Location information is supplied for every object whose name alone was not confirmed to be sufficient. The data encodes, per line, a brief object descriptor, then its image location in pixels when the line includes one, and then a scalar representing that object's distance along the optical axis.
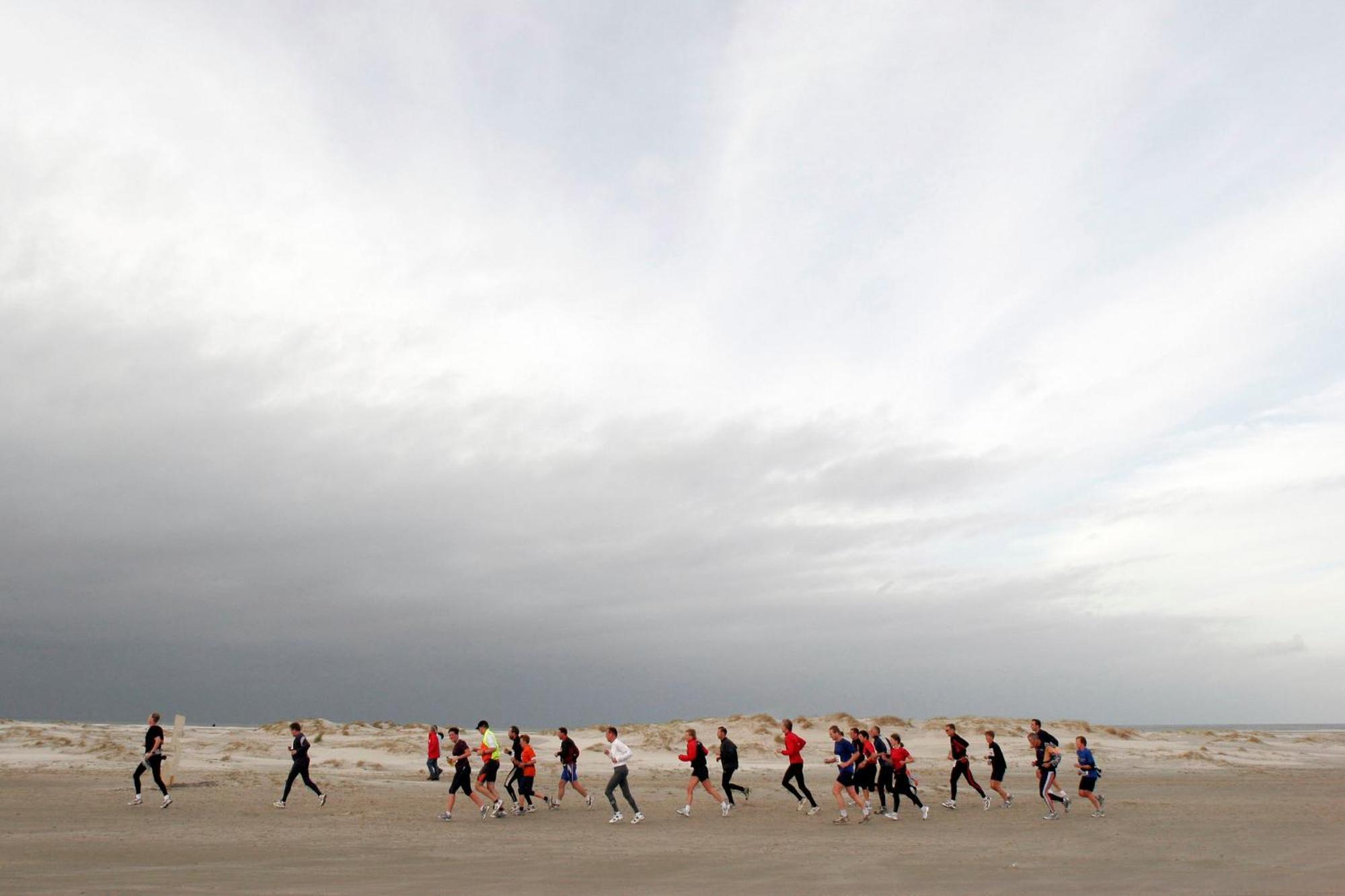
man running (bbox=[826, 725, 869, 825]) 19.86
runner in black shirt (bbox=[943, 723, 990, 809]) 21.05
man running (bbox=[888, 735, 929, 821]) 20.94
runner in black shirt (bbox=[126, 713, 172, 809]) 20.72
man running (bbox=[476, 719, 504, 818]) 20.48
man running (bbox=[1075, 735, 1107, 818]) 20.20
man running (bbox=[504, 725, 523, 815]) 21.25
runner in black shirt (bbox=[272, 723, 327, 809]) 20.88
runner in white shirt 19.80
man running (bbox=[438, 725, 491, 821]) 19.92
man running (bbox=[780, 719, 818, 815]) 20.78
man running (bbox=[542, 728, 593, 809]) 21.72
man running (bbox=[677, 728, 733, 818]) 21.03
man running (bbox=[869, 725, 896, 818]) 20.95
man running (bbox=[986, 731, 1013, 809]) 21.06
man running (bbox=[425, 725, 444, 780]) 26.20
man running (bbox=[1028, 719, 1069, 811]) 20.62
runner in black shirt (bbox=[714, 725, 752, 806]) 21.44
